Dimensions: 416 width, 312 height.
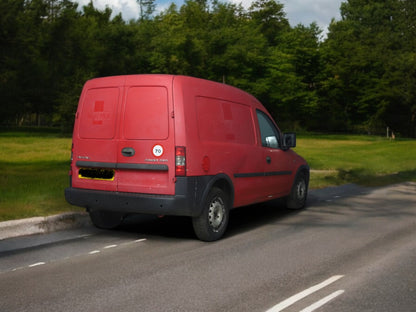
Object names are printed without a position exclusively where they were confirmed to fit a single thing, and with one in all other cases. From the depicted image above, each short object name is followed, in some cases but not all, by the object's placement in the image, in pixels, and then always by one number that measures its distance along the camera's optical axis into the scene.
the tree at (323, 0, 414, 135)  67.62
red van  7.21
